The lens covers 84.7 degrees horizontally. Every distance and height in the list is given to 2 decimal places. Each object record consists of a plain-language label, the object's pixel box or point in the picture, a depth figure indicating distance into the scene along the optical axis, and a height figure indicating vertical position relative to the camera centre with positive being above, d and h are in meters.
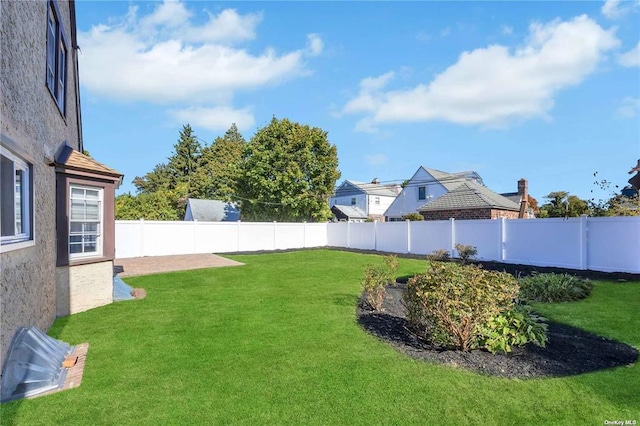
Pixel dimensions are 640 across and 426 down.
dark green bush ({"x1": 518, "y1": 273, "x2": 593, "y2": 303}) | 7.71 -1.69
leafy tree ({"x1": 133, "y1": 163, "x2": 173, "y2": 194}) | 46.12 +5.00
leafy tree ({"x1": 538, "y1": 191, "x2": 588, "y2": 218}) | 13.83 +0.37
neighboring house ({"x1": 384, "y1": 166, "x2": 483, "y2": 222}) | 31.56 +2.43
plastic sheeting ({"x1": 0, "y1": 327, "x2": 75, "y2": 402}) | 3.57 -1.68
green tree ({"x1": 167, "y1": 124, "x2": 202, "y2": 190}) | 45.78 +7.71
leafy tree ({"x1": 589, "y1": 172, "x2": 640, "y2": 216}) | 12.48 +0.40
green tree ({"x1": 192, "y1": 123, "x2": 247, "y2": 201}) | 39.91 +6.05
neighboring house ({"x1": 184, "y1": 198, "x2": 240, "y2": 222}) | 30.19 +0.46
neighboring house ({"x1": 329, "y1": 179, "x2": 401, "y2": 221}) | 40.25 +1.94
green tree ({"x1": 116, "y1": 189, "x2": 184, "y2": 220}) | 27.64 +0.69
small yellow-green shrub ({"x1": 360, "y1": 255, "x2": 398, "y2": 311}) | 6.77 -1.38
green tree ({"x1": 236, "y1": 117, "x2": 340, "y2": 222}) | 25.20 +3.08
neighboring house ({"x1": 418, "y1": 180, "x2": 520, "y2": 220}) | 20.94 +0.57
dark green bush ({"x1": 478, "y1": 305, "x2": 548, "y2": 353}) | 4.39 -1.52
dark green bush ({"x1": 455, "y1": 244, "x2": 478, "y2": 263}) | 12.48 -1.32
